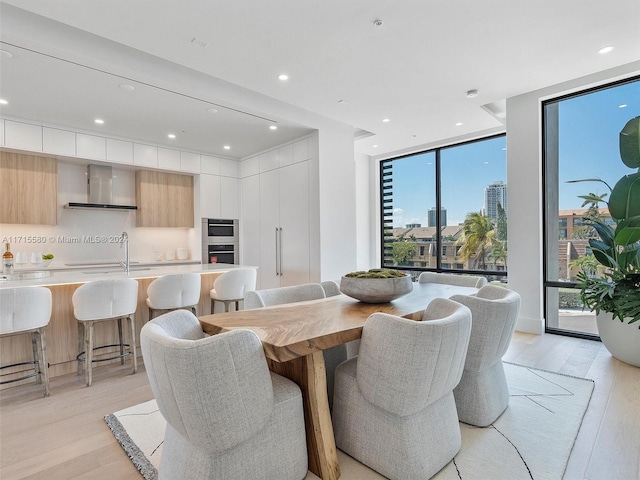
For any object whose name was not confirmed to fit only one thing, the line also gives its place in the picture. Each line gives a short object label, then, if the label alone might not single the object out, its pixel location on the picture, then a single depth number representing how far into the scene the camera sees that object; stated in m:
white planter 2.98
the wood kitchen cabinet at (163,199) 5.55
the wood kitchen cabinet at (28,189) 4.32
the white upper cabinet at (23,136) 4.17
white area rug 1.66
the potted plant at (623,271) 2.94
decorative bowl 2.09
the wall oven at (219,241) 5.90
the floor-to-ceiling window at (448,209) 5.47
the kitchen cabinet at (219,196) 5.87
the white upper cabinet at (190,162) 5.67
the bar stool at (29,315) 2.44
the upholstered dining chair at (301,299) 2.28
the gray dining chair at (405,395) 1.46
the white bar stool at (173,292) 3.20
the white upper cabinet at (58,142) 4.43
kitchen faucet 3.61
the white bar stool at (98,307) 2.79
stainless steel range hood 5.16
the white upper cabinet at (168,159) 5.45
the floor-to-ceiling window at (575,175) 3.74
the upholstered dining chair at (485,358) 1.95
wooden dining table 1.46
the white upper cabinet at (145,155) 5.20
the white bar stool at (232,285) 3.61
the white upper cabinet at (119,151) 4.96
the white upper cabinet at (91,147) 4.70
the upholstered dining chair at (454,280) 2.97
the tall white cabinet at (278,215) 4.93
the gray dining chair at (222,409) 1.21
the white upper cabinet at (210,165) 5.88
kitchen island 2.79
